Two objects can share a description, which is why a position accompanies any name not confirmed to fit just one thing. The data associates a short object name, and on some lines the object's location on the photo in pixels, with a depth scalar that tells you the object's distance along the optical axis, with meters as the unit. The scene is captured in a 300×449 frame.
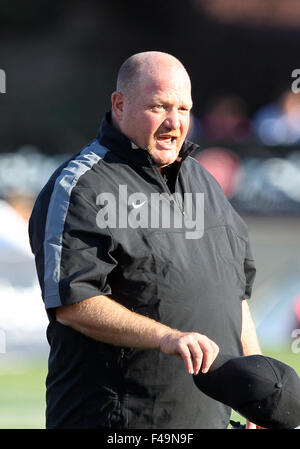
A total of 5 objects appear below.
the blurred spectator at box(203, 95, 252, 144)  15.92
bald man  5.65
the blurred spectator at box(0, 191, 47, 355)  14.53
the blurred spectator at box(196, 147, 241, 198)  15.94
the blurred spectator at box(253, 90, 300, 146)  15.78
